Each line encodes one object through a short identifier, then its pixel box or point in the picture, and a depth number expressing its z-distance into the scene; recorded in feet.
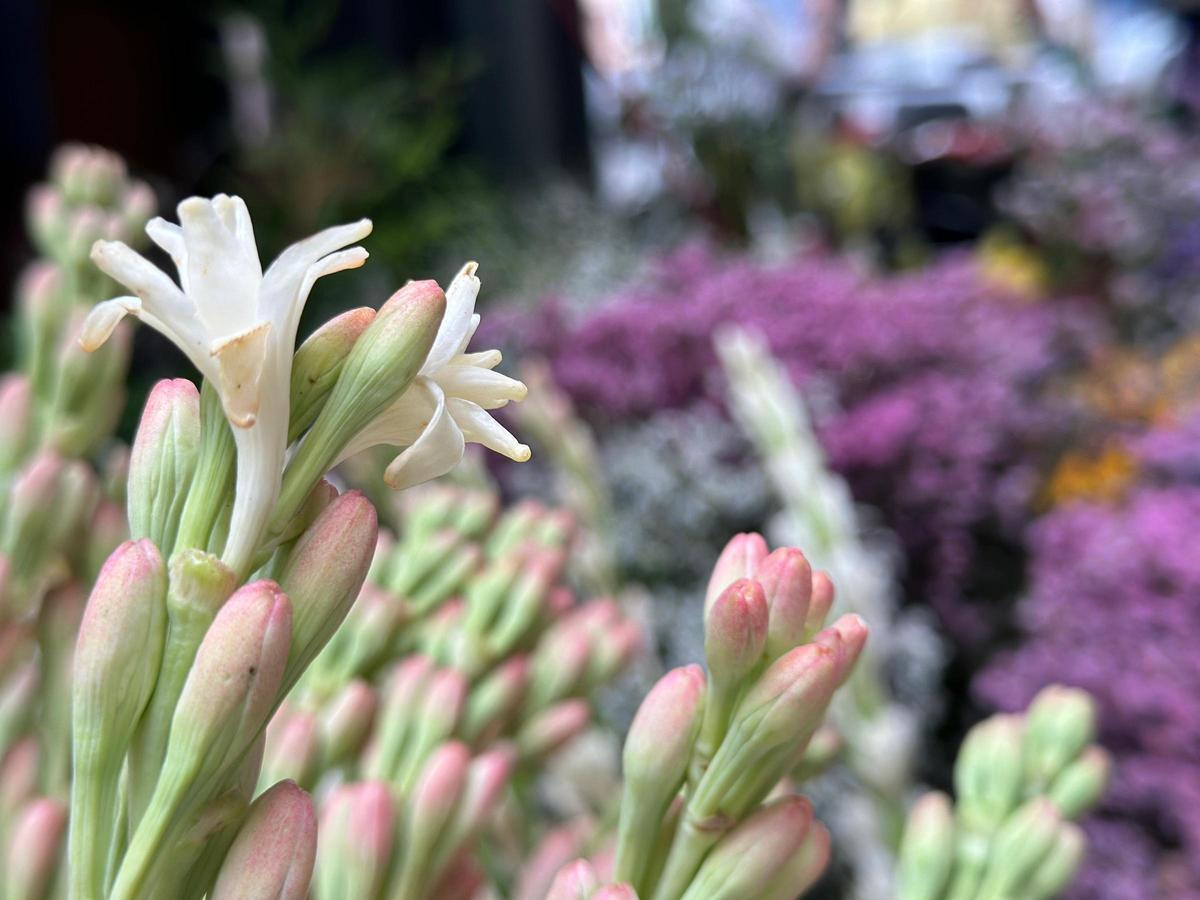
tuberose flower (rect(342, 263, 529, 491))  0.47
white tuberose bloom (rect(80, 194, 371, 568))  0.45
